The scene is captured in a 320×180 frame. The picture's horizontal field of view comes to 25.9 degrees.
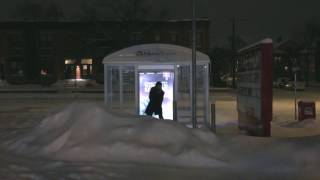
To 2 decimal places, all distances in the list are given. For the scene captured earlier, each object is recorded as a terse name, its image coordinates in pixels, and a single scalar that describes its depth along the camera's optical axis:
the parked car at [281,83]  82.26
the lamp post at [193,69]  17.11
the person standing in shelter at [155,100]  20.48
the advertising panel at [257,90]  16.12
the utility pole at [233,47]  71.24
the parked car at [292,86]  71.91
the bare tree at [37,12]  105.75
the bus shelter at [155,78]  21.22
